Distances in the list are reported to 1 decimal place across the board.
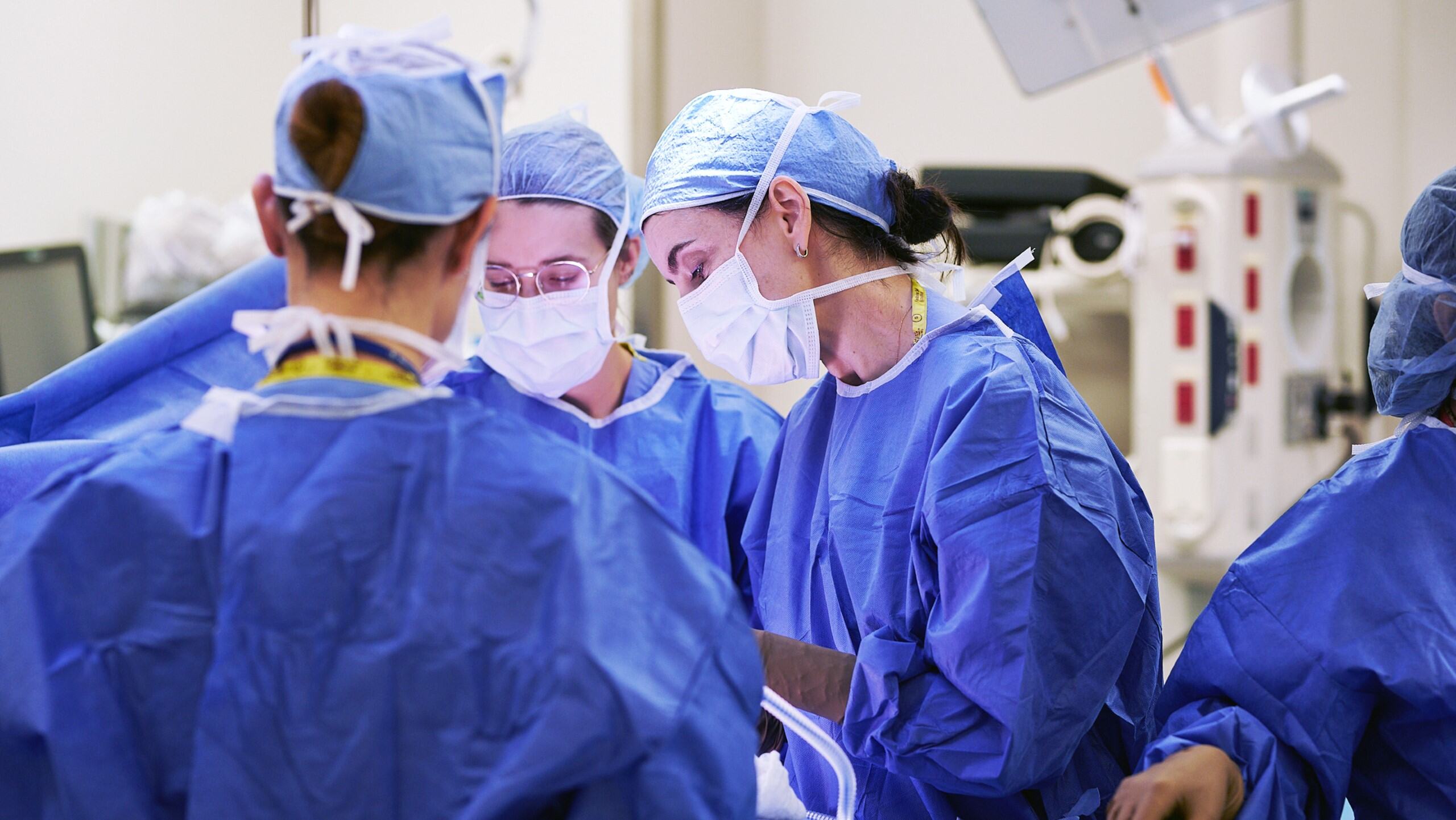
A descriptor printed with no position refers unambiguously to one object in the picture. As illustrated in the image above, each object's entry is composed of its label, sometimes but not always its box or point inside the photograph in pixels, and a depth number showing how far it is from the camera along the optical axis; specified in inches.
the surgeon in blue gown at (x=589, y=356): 138.0
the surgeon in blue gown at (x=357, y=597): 111.1
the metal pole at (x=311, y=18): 137.5
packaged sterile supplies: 185.5
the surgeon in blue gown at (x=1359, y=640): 122.7
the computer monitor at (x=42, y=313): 169.2
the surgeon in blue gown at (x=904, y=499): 122.8
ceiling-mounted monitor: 161.3
